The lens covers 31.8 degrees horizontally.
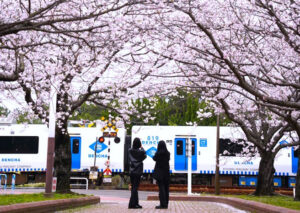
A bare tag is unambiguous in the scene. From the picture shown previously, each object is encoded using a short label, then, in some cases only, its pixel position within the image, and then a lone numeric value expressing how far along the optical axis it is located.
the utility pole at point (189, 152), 22.27
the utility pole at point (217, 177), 23.18
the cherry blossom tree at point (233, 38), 11.88
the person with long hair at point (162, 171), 13.16
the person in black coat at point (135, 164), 13.05
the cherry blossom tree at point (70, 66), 11.91
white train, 28.81
